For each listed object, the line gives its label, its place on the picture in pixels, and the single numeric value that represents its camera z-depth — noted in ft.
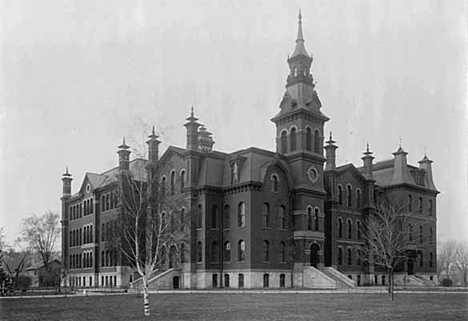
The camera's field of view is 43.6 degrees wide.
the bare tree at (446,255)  370.32
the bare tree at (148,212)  91.15
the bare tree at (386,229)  179.06
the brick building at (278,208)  171.42
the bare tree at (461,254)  348.75
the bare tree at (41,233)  228.63
